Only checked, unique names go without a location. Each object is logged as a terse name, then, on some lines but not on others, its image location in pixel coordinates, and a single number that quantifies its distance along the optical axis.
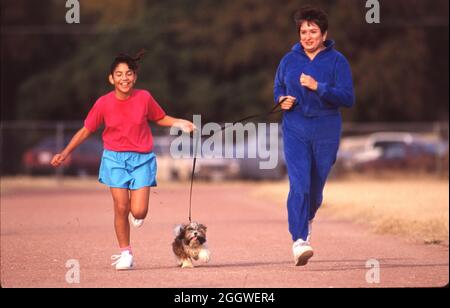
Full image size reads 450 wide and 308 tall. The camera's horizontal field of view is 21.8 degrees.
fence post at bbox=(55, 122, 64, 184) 35.74
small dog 10.44
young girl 10.24
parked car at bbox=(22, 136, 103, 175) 37.47
